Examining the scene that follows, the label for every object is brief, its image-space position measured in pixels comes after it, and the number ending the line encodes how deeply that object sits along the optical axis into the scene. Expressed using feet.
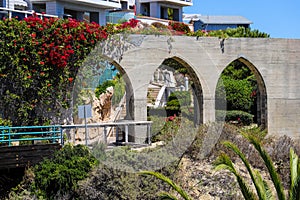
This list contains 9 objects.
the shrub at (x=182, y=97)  95.72
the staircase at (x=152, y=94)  98.65
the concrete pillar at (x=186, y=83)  107.06
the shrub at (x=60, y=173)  53.72
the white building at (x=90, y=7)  97.50
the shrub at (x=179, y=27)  109.57
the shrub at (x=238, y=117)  89.66
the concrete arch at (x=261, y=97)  76.89
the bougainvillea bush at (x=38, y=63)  61.67
